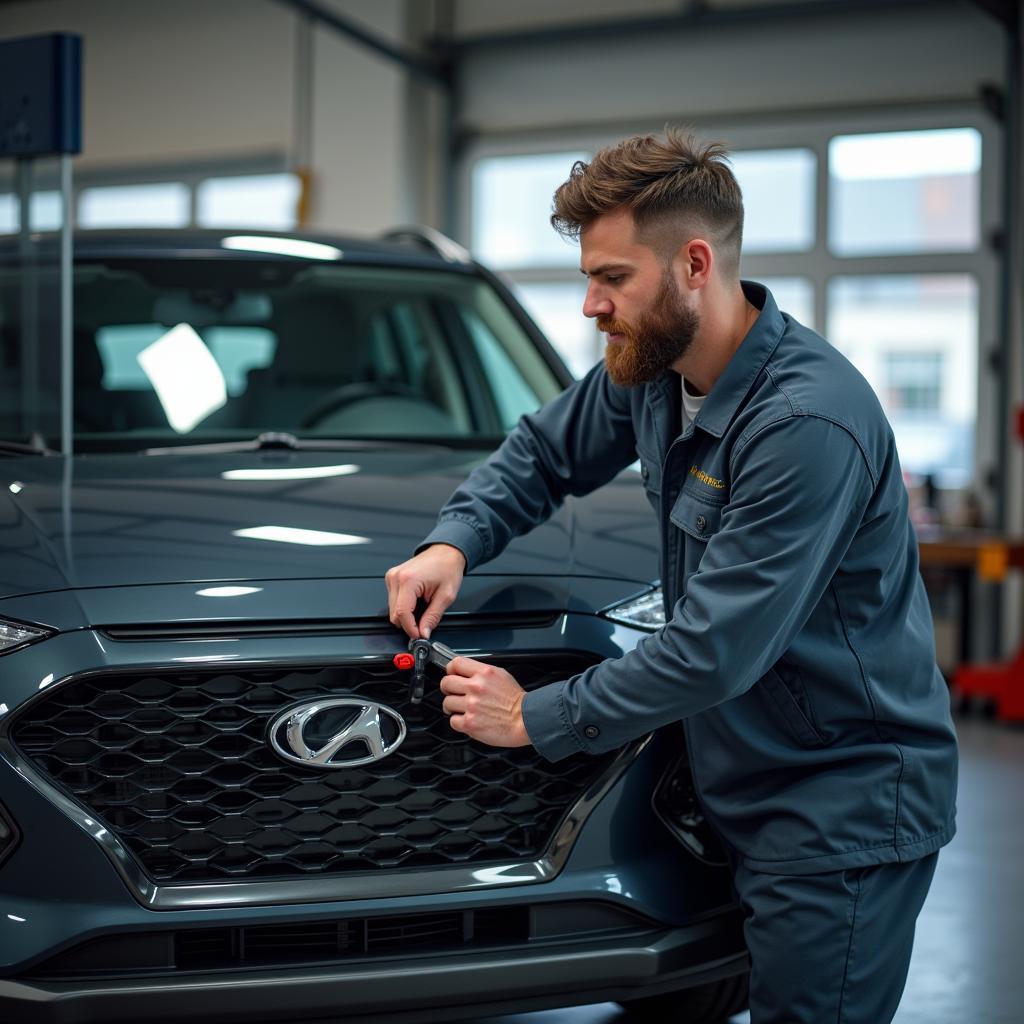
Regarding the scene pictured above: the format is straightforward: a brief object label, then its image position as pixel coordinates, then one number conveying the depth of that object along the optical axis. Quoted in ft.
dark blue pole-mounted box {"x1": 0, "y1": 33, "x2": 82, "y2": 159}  9.84
